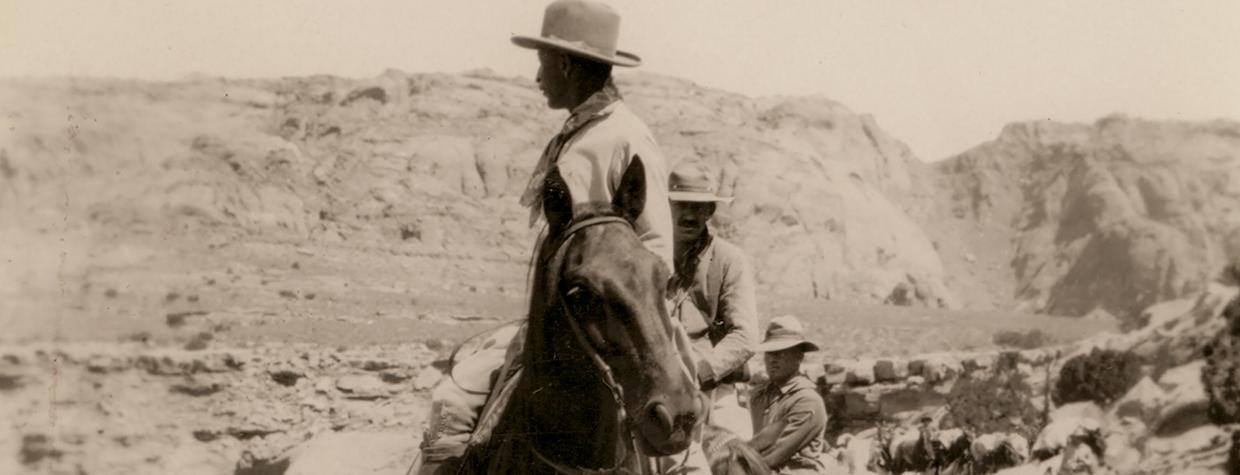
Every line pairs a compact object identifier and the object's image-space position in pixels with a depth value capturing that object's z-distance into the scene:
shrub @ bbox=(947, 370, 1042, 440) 23.36
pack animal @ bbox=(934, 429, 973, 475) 13.65
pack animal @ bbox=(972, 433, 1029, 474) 16.53
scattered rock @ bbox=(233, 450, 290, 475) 23.56
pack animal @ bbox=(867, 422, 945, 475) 13.78
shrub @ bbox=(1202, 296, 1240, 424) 16.02
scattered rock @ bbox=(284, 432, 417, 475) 9.11
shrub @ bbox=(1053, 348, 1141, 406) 21.42
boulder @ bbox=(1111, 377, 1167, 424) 17.91
